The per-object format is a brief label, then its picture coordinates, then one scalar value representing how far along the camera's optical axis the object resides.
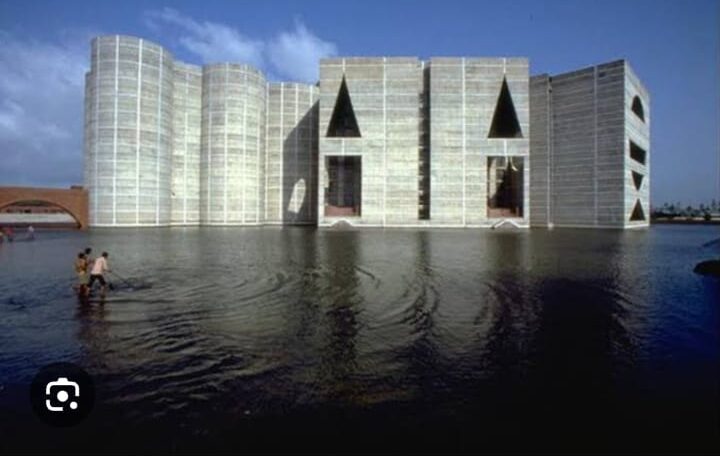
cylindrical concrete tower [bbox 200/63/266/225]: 70.44
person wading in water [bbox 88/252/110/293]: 13.30
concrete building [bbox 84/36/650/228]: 59.16
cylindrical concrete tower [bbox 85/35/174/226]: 60.06
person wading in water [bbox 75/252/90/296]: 12.76
